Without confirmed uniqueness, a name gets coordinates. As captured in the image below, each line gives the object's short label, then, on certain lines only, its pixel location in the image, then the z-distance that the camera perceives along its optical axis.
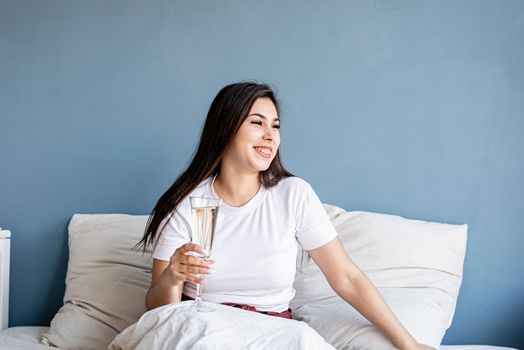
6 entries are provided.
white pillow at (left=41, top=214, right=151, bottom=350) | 2.28
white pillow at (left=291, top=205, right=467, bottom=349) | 2.07
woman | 1.99
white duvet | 1.54
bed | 2.03
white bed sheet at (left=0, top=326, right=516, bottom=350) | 2.24
